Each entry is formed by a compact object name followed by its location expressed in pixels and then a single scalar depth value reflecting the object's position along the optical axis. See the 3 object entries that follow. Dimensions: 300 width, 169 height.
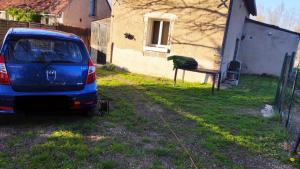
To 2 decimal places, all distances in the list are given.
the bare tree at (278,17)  54.09
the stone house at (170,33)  10.37
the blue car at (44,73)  4.02
